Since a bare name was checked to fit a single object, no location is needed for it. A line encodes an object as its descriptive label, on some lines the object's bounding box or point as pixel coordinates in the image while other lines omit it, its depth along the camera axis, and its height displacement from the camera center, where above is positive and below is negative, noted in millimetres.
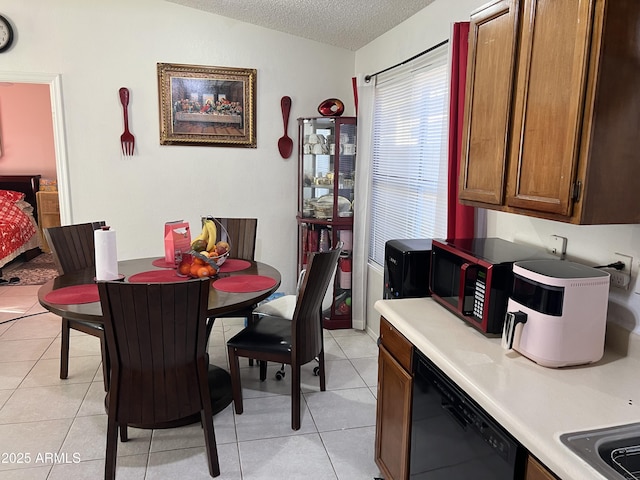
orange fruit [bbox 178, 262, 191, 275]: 2621 -601
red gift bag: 2801 -485
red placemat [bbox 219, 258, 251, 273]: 2865 -663
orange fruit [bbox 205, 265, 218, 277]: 2605 -608
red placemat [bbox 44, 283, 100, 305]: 2178 -660
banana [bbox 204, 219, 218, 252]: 2841 -454
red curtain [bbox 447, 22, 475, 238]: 2160 +162
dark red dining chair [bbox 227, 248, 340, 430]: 2430 -975
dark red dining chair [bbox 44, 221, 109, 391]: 2879 -614
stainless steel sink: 1017 -632
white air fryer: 1368 -442
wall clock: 3584 +962
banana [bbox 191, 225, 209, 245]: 2838 -458
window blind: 2738 +78
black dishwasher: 1212 -804
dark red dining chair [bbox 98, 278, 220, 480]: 1817 -793
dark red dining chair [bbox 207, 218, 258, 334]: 3416 -543
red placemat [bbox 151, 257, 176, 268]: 2864 -644
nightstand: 6176 -667
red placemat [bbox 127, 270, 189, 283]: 2529 -646
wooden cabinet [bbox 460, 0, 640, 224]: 1285 +167
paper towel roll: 2324 -484
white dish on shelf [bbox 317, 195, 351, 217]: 3816 -327
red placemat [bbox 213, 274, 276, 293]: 2438 -662
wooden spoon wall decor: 4086 +219
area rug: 5192 -1342
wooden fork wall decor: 3807 +209
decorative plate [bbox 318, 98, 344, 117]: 3816 +455
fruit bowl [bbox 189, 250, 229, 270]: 2605 -565
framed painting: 3898 +482
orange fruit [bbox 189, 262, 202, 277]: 2594 -601
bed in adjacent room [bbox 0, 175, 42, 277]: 5141 -709
